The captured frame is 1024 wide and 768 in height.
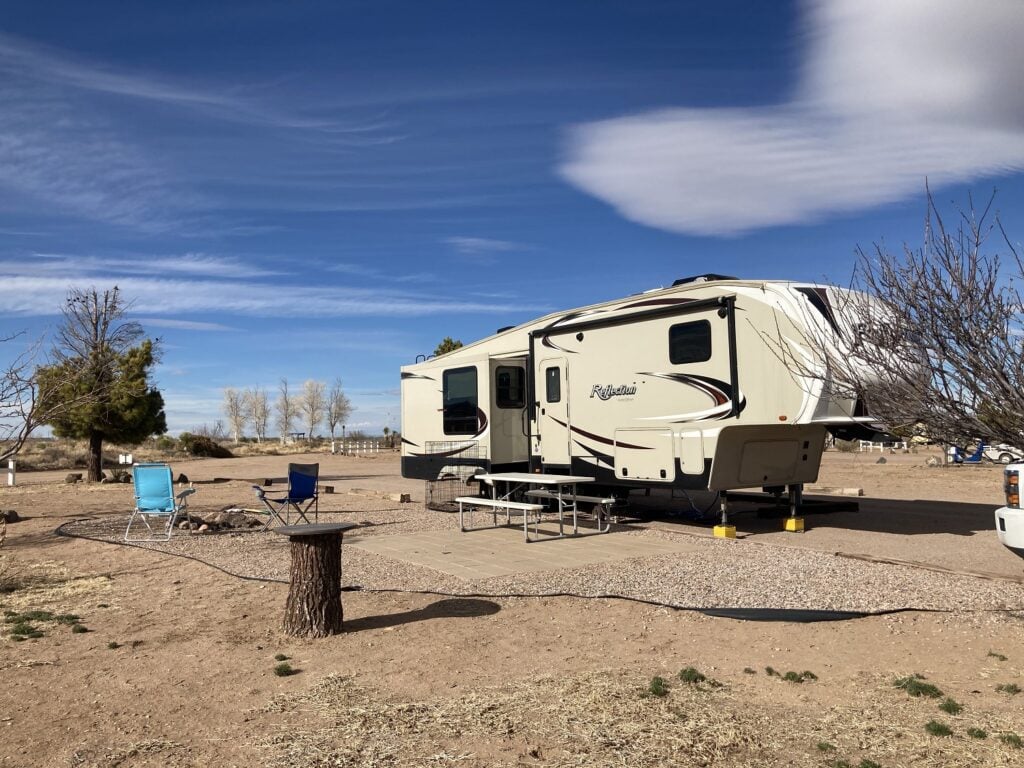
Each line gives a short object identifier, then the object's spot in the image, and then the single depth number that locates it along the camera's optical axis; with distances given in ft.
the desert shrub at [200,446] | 133.69
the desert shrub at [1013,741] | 11.57
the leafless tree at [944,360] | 14.67
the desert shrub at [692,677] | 14.55
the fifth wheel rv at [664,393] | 29.66
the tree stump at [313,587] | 17.67
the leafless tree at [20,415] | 26.63
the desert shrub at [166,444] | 136.26
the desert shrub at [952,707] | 12.97
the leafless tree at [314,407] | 262.02
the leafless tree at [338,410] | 237.04
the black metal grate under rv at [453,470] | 43.75
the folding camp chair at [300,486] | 32.91
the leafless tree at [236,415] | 276.62
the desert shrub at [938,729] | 12.04
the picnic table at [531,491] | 32.91
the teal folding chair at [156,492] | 32.60
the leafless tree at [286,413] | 262.88
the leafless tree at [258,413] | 278.46
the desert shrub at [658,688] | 13.87
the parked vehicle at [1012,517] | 17.17
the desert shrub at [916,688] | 13.82
